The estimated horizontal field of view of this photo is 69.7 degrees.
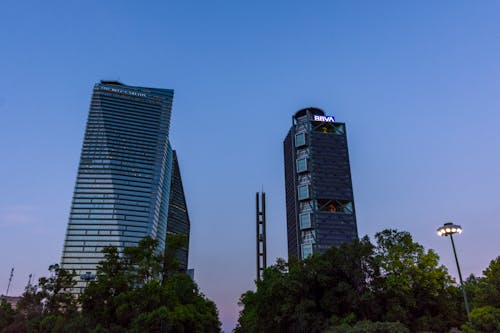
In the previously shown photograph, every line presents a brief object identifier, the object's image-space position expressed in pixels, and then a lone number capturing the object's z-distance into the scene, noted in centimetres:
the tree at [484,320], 2386
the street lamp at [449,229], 2514
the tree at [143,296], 3441
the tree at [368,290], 3369
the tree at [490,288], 2675
